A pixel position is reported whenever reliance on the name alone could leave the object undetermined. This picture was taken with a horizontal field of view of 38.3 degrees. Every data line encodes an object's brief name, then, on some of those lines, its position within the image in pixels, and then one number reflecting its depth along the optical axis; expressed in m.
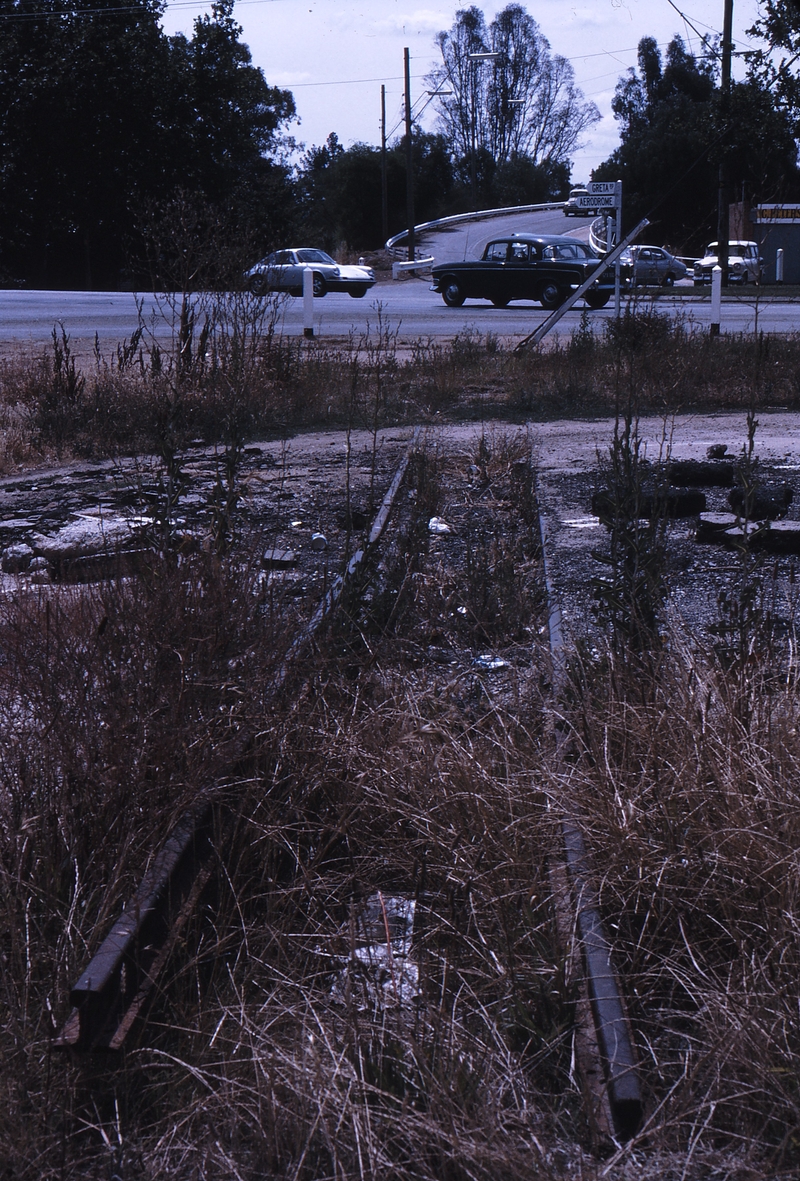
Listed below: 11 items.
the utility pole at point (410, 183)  48.34
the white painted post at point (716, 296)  17.89
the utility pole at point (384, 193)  56.91
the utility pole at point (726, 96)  16.91
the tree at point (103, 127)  40.56
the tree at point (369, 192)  63.62
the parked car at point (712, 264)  41.74
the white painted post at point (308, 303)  18.44
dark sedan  28.86
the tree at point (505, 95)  92.38
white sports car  34.38
